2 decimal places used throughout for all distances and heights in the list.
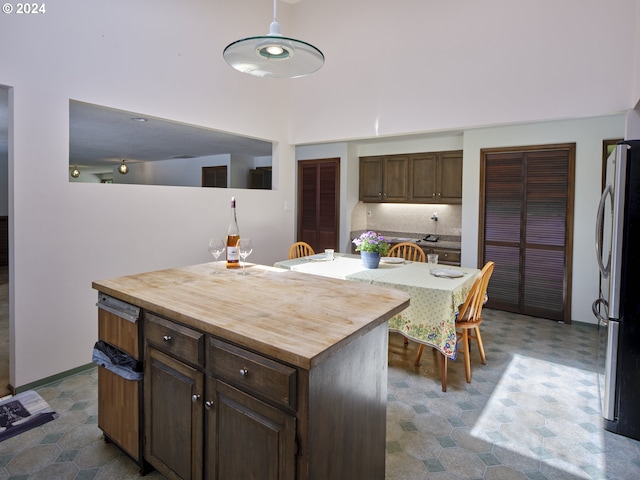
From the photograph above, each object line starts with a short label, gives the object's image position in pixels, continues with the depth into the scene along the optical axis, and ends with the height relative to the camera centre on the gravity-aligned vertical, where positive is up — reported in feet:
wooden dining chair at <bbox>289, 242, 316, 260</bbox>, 14.05 -0.94
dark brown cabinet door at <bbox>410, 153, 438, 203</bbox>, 17.83 +2.37
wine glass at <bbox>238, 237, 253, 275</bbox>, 7.79 -0.44
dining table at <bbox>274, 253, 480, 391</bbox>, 8.59 -1.47
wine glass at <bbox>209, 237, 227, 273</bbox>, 7.84 -0.45
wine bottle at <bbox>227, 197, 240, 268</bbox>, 7.84 -0.49
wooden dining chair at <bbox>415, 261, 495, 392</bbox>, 9.11 -2.10
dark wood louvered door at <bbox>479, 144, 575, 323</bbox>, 13.70 +0.09
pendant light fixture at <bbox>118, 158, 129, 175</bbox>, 31.30 +4.43
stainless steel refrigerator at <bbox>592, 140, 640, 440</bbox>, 7.20 -1.32
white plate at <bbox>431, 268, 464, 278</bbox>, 9.91 -1.17
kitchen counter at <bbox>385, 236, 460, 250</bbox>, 17.49 -0.68
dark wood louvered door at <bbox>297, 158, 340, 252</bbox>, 18.63 +1.20
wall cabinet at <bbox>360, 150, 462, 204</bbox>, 17.38 +2.38
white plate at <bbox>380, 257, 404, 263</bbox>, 11.78 -1.00
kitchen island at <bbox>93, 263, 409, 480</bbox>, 3.97 -1.80
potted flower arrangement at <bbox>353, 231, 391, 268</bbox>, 10.80 -0.62
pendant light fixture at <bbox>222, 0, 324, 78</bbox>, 5.86 +2.81
